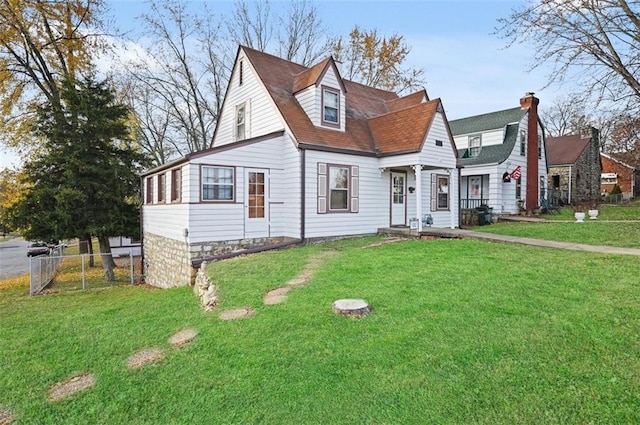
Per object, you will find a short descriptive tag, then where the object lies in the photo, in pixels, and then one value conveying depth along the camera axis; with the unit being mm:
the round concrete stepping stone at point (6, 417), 3533
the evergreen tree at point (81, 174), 14836
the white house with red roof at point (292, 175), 10773
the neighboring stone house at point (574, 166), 27359
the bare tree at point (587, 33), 11812
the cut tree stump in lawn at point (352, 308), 5098
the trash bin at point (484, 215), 17578
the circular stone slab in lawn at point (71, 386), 3916
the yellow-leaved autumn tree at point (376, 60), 25953
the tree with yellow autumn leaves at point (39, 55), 16469
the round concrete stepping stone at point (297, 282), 6763
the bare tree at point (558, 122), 40828
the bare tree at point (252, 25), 23625
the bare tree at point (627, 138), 13191
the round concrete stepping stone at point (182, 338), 4907
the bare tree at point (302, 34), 24219
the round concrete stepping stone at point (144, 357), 4445
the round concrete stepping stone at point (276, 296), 5922
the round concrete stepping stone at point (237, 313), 5477
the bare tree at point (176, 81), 22359
